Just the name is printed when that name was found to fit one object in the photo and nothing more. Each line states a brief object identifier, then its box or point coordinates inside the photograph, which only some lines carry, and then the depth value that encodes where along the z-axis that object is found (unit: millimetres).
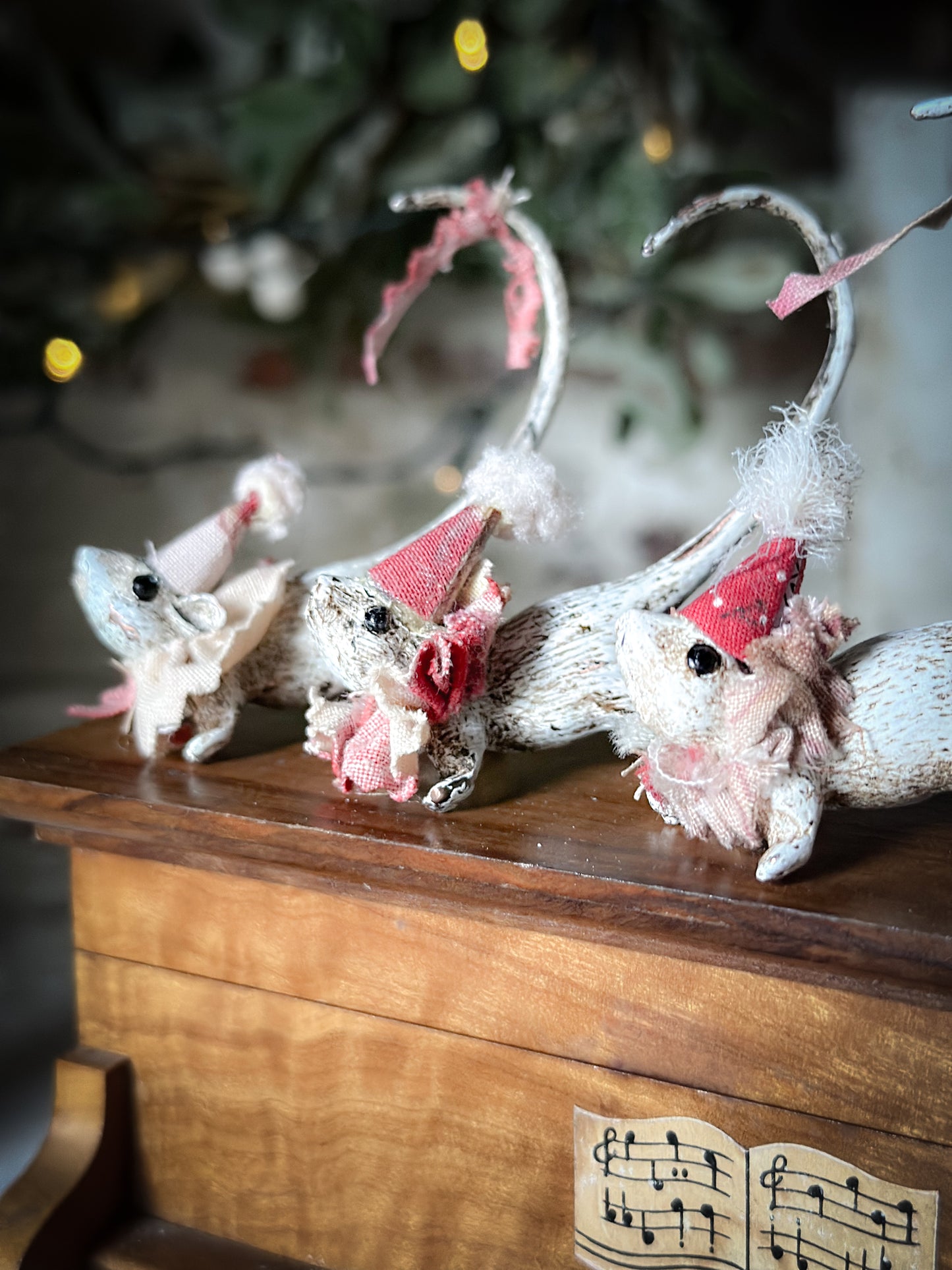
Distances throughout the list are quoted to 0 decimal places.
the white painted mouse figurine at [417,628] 189
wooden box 170
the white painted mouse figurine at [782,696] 173
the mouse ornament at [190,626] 211
